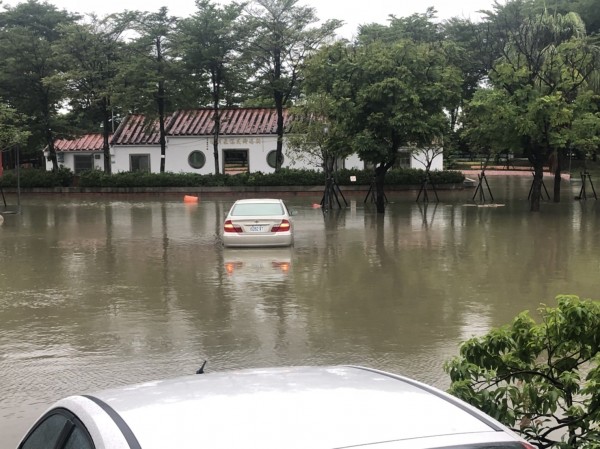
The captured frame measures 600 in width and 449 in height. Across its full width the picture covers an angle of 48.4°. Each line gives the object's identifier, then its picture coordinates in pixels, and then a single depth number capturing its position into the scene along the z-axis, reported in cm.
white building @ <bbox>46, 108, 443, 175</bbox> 4253
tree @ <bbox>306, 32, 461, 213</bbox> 2183
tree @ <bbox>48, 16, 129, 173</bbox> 3800
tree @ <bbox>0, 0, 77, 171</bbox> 3844
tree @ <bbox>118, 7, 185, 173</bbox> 3716
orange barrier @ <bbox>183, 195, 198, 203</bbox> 3212
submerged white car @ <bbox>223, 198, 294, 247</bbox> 1466
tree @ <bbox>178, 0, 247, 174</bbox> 3759
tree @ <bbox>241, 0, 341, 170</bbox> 3644
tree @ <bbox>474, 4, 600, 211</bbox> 2139
